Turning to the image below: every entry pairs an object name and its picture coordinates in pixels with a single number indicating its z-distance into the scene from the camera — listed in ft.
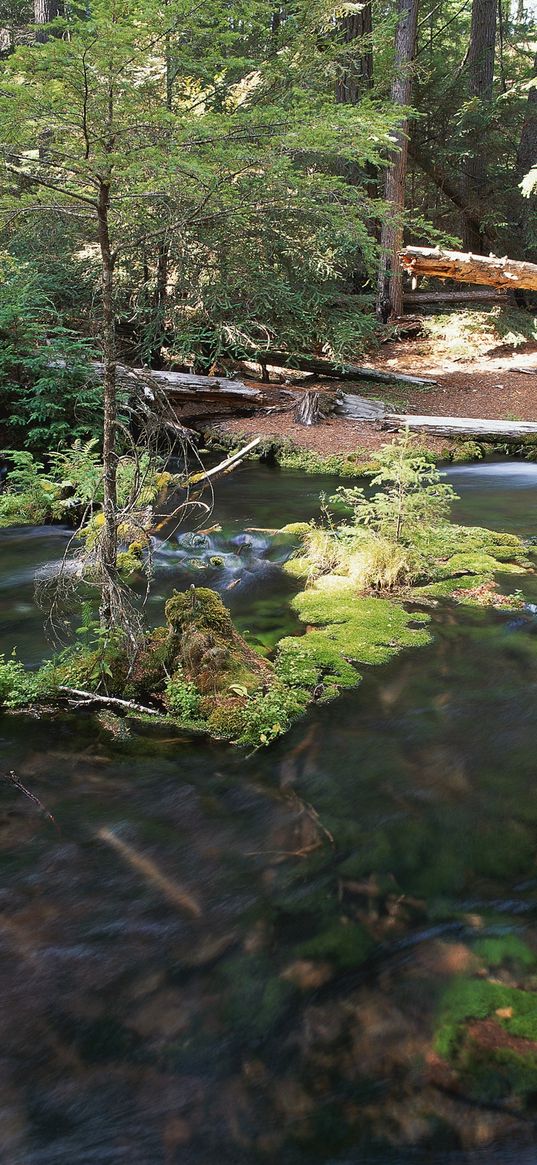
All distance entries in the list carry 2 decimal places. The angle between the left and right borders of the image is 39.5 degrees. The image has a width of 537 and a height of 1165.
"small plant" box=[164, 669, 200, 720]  16.51
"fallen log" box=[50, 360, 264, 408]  45.03
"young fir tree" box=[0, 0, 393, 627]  11.38
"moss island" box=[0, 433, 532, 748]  16.83
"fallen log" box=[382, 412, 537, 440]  42.24
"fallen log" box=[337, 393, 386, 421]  45.37
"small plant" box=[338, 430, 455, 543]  23.81
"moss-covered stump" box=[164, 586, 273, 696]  16.94
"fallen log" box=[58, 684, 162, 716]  16.37
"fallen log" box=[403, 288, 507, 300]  63.88
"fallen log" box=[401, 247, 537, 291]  54.44
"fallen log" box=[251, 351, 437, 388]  51.16
